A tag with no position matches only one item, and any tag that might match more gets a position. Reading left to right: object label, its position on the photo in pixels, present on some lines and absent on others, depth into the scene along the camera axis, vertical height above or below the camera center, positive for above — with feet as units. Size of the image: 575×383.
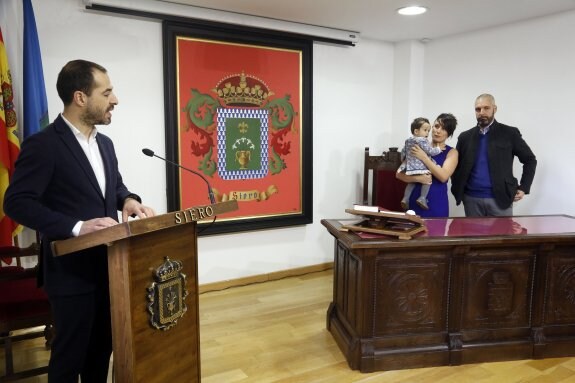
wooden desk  7.87 -2.87
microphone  5.67 -0.16
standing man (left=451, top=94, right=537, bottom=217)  10.28 -0.54
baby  10.12 -0.38
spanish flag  8.48 +0.03
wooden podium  4.61 -1.71
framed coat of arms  11.12 +0.56
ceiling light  10.80 +3.30
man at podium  4.83 -0.69
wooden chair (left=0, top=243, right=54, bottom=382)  6.68 -2.60
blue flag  8.79 +1.24
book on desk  7.72 -1.51
